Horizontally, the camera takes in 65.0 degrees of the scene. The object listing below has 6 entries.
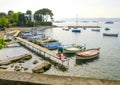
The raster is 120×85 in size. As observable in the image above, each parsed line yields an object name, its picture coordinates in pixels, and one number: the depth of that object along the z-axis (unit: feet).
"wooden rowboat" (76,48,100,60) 65.94
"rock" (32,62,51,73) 49.50
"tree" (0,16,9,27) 186.91
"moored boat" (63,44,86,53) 78.33
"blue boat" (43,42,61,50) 92.43
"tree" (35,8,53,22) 307.72
